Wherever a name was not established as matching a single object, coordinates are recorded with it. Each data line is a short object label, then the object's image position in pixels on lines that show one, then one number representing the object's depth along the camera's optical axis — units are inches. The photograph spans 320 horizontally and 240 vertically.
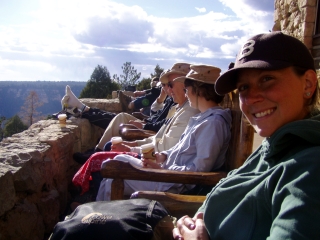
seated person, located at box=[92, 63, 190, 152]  136.7
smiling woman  35.5
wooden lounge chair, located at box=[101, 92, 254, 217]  84.3
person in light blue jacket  90.3
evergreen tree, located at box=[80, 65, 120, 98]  834.2
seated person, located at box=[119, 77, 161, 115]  222.5
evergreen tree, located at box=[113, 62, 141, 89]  903.8
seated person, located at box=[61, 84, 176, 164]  159.3
